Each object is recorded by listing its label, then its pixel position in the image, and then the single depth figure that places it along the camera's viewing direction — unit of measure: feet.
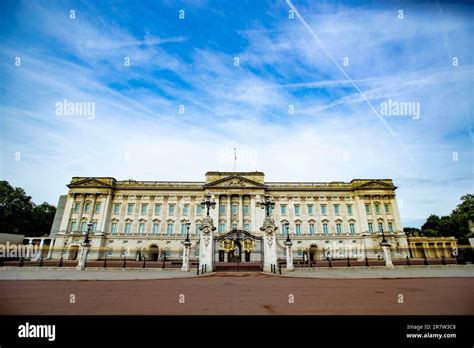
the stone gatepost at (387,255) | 69.57
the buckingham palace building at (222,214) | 139.95
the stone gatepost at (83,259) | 66.49
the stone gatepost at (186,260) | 64.28
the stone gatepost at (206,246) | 63.72
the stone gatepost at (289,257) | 66.90
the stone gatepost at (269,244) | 66.44
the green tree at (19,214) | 150.82
